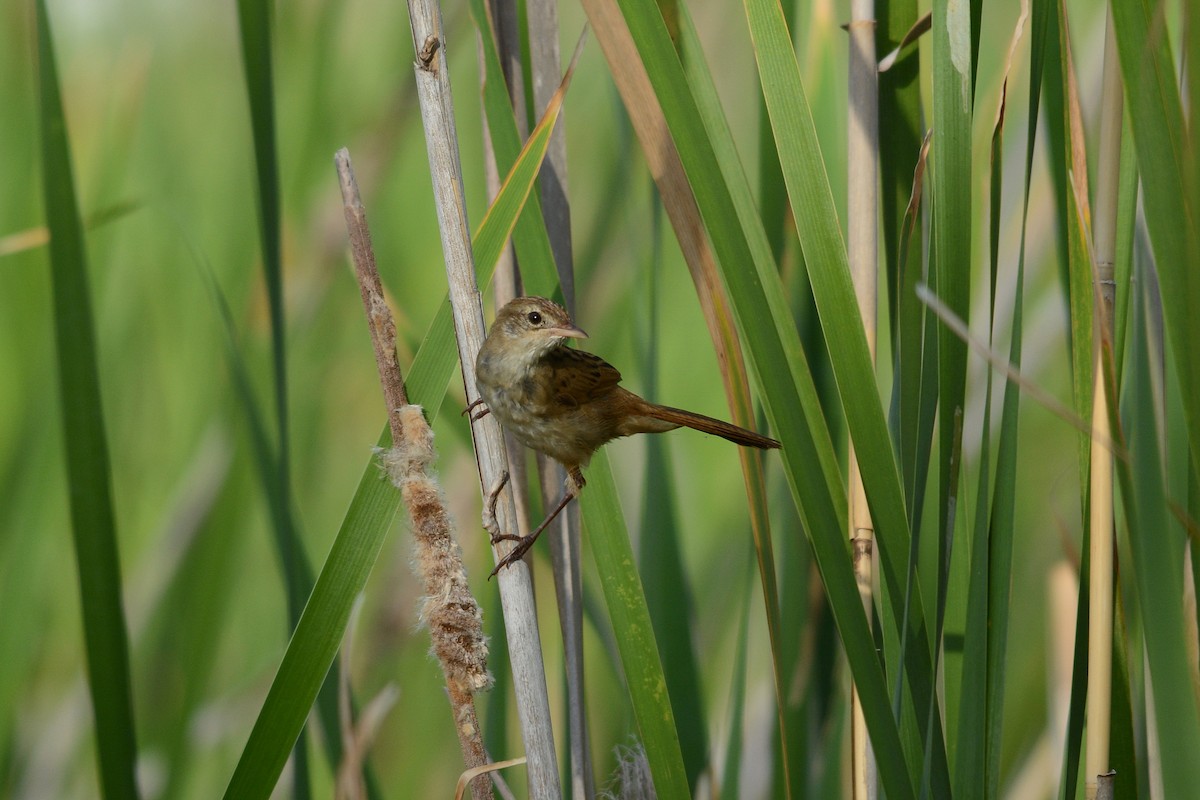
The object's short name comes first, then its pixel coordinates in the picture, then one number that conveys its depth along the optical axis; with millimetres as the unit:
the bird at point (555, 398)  7342
